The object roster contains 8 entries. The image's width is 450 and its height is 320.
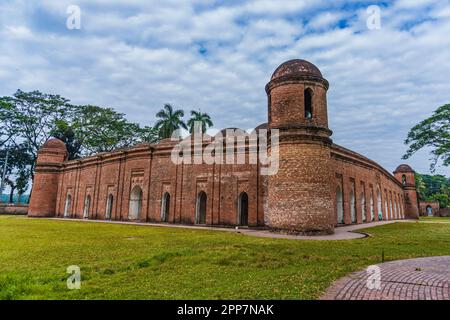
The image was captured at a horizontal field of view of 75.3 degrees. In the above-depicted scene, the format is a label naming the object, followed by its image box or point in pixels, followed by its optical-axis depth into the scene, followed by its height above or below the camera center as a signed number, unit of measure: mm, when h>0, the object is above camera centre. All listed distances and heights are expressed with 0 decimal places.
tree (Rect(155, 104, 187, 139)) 34469 +9836
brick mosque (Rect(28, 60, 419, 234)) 13445 +1629
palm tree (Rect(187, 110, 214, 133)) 35188 +10242
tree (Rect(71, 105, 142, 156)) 37844 +9855
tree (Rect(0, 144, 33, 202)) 38469 +5048
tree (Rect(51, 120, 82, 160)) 36719 +8750
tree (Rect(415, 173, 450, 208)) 54719 +4463
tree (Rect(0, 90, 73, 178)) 34906 +10941
